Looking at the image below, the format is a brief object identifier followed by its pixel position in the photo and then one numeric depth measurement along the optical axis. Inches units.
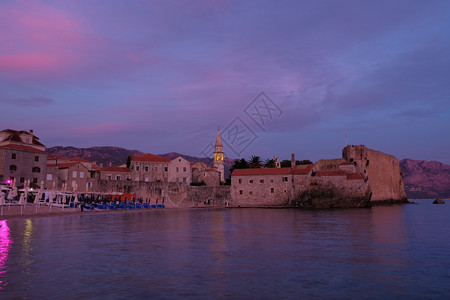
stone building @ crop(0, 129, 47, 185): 2012.8
